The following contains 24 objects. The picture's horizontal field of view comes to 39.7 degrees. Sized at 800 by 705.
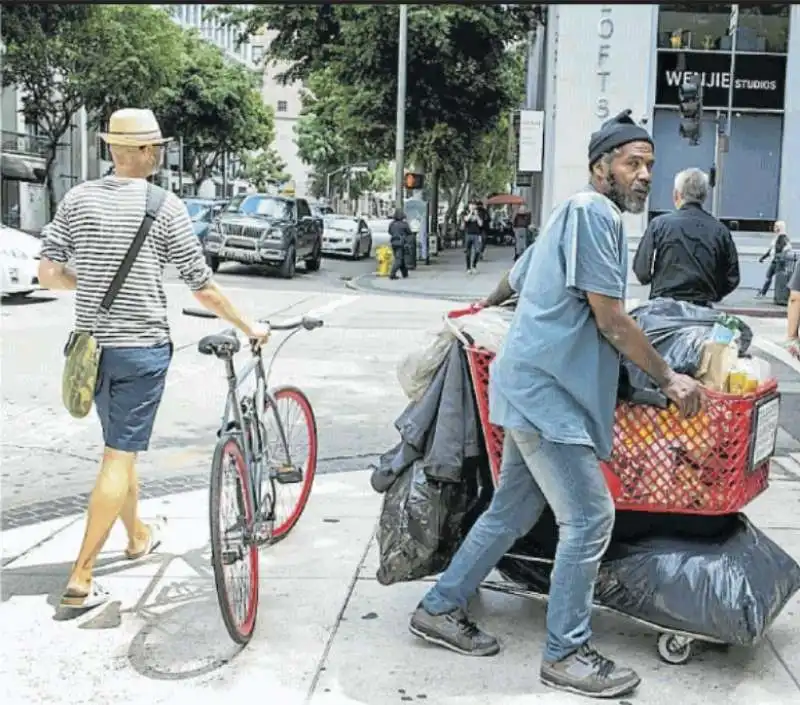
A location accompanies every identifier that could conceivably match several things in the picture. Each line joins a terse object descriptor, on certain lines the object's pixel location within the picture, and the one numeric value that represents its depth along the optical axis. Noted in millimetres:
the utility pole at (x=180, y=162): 54362
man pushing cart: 3391
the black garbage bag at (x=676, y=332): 3854
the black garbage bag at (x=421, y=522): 4031
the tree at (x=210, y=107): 57938
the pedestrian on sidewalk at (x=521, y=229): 27234
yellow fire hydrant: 27047
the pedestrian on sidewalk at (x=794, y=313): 6539
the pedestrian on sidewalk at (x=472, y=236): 27703
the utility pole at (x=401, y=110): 27547
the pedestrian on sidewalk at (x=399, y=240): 25859
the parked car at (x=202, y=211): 28402
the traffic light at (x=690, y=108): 18203
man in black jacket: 6184
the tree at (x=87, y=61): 35188
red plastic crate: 3688
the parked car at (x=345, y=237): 33344
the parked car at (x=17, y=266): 15141
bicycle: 3793
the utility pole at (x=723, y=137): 21719
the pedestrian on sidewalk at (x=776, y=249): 21031
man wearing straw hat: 4211
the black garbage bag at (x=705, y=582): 3689
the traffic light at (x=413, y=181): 30156
